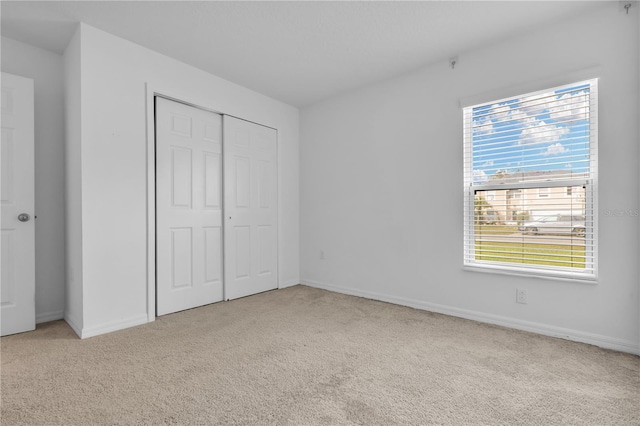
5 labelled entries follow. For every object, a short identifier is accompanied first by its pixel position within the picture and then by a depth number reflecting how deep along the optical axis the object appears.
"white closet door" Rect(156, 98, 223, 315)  3.02
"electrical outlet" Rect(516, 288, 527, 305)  2.63
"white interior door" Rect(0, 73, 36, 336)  2.54
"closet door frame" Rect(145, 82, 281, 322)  2.87
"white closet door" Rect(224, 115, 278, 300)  3.61
